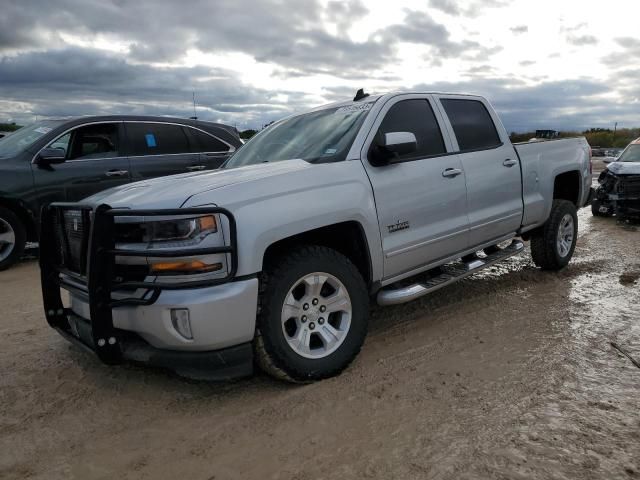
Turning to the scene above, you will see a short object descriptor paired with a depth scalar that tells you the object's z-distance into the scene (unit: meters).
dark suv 6.47
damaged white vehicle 9.62
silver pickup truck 2.83
